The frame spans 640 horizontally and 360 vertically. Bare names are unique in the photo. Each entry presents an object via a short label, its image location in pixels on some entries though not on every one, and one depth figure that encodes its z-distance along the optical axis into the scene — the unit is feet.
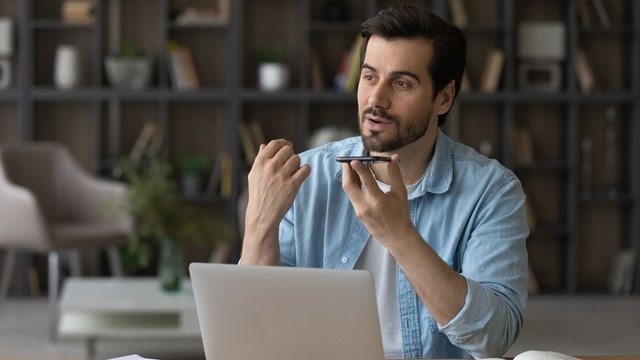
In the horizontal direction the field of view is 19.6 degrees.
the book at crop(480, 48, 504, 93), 34.92
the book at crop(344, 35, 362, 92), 34.57
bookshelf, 34.40
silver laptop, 8.61
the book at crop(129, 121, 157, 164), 34.89
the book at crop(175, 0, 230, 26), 34.09
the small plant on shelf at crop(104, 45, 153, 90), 33.87
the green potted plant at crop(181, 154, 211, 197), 34.53
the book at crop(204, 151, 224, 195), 35.25
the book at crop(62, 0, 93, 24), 33.78
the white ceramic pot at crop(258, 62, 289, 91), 34.34
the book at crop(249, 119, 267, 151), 35.02
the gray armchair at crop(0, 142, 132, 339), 29.48
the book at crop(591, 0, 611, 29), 35.41
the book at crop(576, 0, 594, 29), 35.47
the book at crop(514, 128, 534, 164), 35.78
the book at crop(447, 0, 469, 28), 34.88
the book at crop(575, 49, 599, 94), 35.58
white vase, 33.87
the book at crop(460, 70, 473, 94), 35.03
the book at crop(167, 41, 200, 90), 34.36
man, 10.25
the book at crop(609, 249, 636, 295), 35.80
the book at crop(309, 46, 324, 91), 34.75
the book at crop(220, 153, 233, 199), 34.75
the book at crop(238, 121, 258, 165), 34.79
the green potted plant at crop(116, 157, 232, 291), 27.17
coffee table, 25.36
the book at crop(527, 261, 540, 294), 35.87
